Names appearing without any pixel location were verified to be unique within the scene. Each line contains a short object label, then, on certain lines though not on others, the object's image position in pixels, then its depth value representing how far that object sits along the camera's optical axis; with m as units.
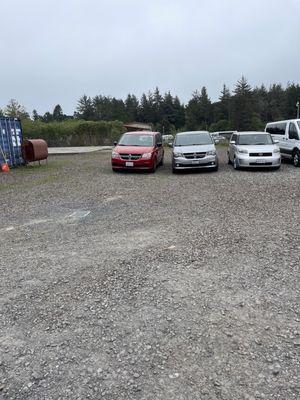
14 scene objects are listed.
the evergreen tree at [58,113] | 133.62
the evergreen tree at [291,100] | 93.75
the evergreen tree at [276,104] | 100.75
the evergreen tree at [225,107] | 101.80
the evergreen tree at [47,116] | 129.30
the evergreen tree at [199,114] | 104.44
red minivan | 14.80
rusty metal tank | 18.89
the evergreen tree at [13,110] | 72.32
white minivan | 15.68
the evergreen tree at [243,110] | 80.94
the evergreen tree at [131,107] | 114.44
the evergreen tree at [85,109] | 119.69
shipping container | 17.69
